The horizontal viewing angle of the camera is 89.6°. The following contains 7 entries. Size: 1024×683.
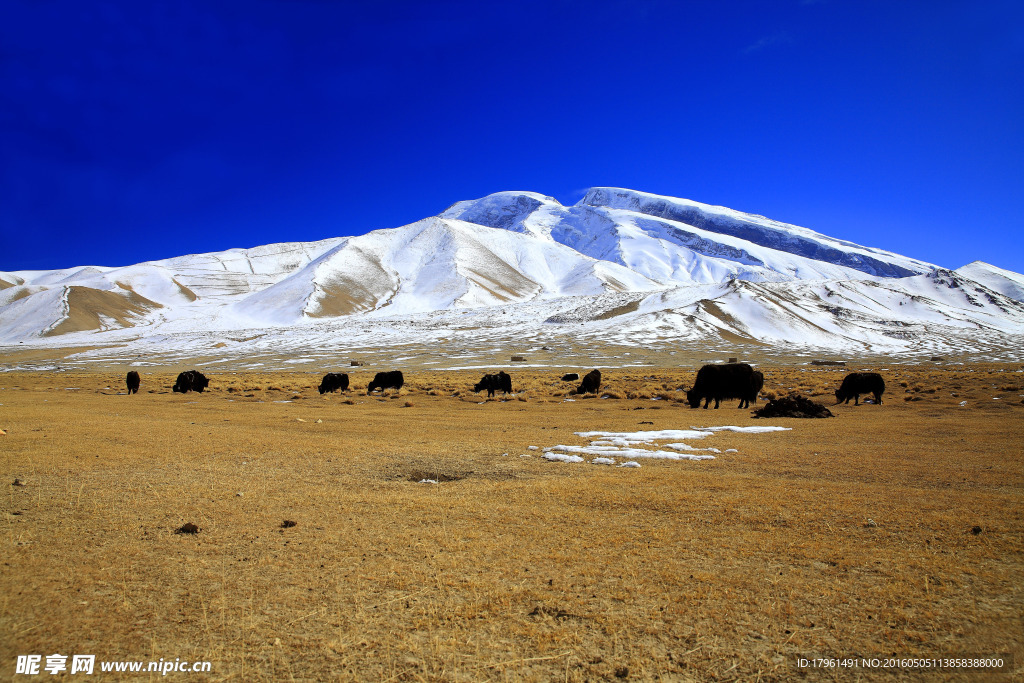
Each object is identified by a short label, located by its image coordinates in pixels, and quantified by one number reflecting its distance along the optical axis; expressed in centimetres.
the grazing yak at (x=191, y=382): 2958
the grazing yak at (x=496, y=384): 2792
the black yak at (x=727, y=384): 2119
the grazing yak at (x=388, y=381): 3086
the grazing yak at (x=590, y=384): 2817
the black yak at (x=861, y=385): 2164
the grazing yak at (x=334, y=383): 2960
